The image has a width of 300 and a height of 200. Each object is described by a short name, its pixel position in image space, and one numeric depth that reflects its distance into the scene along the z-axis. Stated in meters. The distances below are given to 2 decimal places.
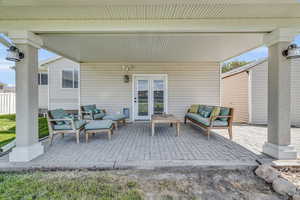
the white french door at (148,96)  6.64
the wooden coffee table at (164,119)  4.33
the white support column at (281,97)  2.77
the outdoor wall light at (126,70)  6.50
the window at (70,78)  8.42
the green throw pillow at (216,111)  4.09
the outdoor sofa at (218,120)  4.03
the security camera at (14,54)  2.56
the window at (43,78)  9.51
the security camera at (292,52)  2.59
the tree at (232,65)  20.95
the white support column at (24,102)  2.74
